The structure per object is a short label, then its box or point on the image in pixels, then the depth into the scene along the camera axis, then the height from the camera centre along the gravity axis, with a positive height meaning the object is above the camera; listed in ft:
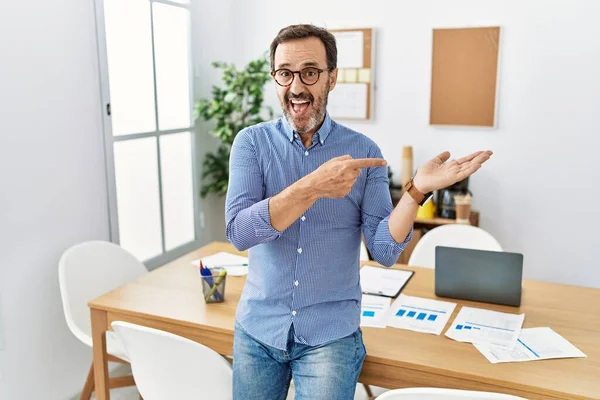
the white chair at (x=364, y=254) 8.95 -2.50
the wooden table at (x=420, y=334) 4.99 -2.44
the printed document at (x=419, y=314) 6.02 -2.41
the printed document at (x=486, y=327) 5.65 -2.40
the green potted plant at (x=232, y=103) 11.84 -0.17
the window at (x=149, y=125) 9.97 -0.59
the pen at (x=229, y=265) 8.01 -2.38
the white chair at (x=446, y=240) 8.77 -2.24
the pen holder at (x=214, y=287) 6.72 -2.25
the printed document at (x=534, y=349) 5.32 -2.42
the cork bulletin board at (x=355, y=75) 12.69 +0.44
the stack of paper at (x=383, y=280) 7.04 -2.40
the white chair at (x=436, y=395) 3.99 -2.16
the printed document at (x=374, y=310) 6.14 -2.42
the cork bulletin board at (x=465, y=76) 11.71 +0.40
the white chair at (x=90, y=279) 7.98 -2.79
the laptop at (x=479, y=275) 6.38 -2.05
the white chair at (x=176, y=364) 5.27 -2.55
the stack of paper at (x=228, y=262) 7.82 -2.38
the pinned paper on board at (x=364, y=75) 12.80 +0.44
